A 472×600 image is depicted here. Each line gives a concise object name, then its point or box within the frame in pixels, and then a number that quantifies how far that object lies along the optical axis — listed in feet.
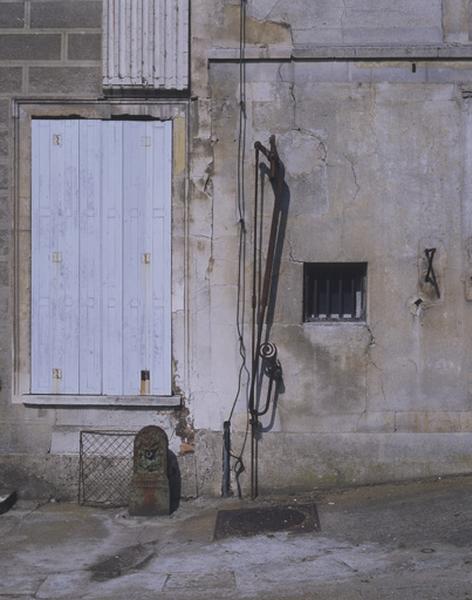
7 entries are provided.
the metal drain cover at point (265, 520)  28.60
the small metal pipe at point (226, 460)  31.76
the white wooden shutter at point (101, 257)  32.22
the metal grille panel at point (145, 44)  31.94
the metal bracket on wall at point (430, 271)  31.81
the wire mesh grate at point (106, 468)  31.94
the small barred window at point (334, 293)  32.35
